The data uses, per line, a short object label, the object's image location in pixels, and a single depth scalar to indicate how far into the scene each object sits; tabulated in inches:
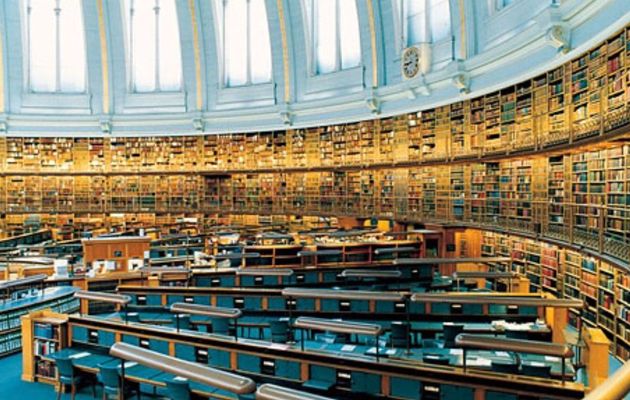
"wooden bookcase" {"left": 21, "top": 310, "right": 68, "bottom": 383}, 263.9
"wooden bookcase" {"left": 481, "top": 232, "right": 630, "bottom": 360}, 297.6
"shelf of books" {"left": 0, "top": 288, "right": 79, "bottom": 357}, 309.4
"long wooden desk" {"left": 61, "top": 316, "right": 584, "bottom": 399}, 178.2
